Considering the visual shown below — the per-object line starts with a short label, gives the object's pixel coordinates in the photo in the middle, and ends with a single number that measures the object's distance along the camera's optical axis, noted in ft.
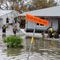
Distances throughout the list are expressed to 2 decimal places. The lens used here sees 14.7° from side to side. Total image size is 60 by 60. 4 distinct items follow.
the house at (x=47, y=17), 96.81
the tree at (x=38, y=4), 200.19
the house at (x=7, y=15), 175.71
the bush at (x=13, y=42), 53.26
